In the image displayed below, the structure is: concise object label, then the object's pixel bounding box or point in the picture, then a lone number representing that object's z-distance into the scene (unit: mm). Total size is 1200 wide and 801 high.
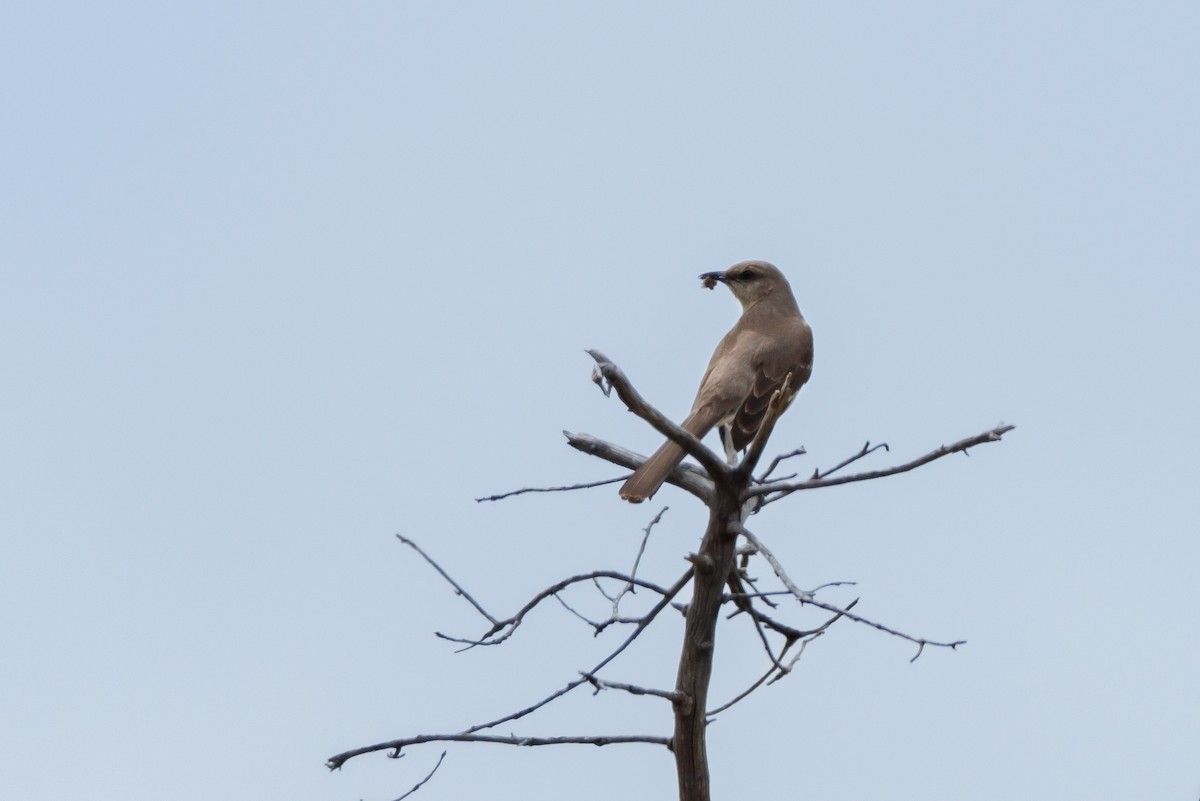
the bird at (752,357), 14312
